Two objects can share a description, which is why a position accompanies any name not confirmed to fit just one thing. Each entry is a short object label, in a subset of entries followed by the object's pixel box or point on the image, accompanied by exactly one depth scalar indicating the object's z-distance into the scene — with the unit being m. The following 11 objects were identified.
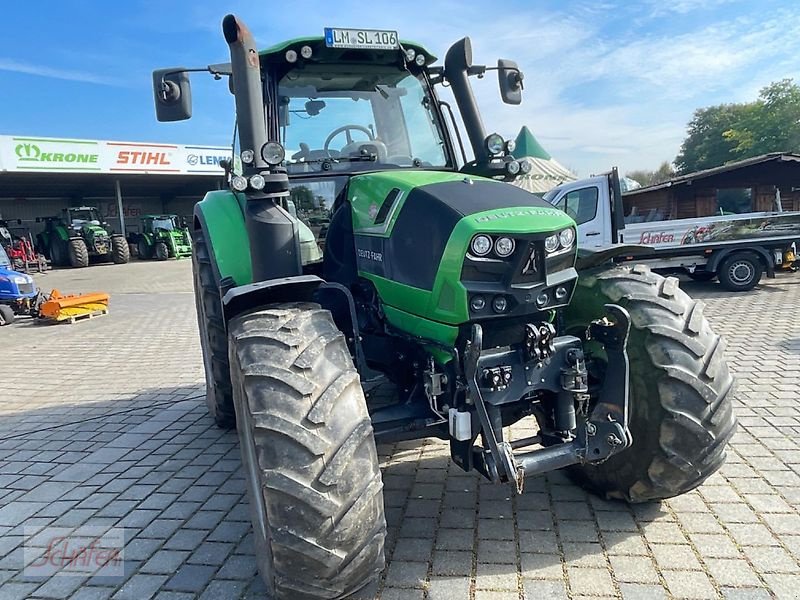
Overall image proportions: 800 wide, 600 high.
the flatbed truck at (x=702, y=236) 11.41
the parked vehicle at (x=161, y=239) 28.09
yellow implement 11.70
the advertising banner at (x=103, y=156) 24.98
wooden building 16.64
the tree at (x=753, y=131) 41.41
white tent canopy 22.11
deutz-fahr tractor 2.38
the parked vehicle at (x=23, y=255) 21.47
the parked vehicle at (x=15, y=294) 11.95
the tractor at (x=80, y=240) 25.53
